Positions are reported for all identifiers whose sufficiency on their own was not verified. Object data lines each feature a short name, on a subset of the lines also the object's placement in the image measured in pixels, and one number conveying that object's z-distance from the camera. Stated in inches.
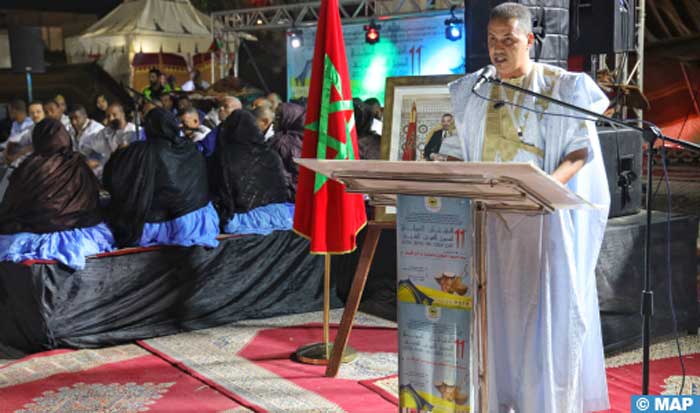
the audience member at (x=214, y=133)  281.1
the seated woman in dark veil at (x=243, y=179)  232.4
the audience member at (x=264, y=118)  272.5
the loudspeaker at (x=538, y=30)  175.5
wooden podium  96.7
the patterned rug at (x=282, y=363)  163.6
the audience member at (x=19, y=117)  376.8
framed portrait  177.0
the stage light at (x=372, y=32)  458.3
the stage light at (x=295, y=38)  507.8
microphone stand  104.4
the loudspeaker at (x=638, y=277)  182.9
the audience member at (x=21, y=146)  329.4
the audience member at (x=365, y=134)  254.4
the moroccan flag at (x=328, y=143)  181.0
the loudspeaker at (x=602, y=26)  193.8
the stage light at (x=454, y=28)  413.0
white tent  581.0
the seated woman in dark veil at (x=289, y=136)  254.7
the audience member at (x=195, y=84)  615.5
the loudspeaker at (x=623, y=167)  186.2
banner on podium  112.0
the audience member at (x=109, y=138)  338.0
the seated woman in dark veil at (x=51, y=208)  195.5
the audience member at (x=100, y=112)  430.9
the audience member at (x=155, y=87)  550.2
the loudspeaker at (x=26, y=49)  405.1
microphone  107.9
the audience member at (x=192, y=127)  291.6
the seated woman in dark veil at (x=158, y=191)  209.3
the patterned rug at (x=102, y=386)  160.9
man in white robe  121.4
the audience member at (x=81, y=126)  344.5
